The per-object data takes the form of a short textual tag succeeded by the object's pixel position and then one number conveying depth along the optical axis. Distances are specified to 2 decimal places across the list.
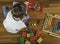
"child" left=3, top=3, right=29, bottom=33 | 2.08
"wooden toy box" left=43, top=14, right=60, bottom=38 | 2.10
